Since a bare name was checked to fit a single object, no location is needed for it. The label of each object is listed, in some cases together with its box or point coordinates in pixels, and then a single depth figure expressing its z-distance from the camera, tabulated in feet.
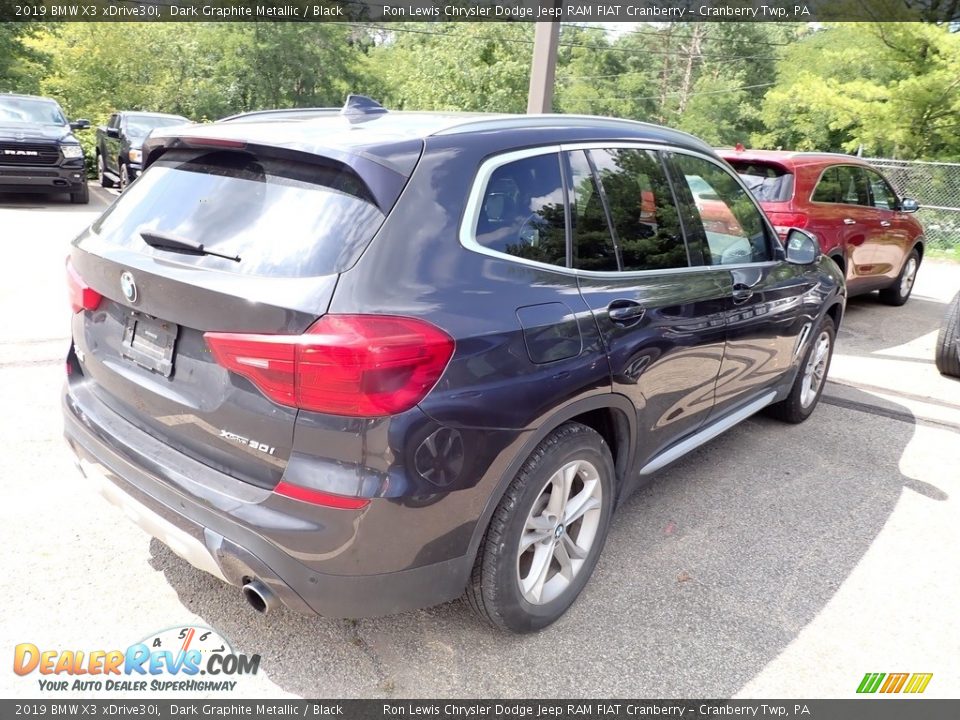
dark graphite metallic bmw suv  6.56
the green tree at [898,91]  61.05
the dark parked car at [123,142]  44.45
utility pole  22.75
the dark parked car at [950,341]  20.16
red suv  22.00
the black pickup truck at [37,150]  38.22
